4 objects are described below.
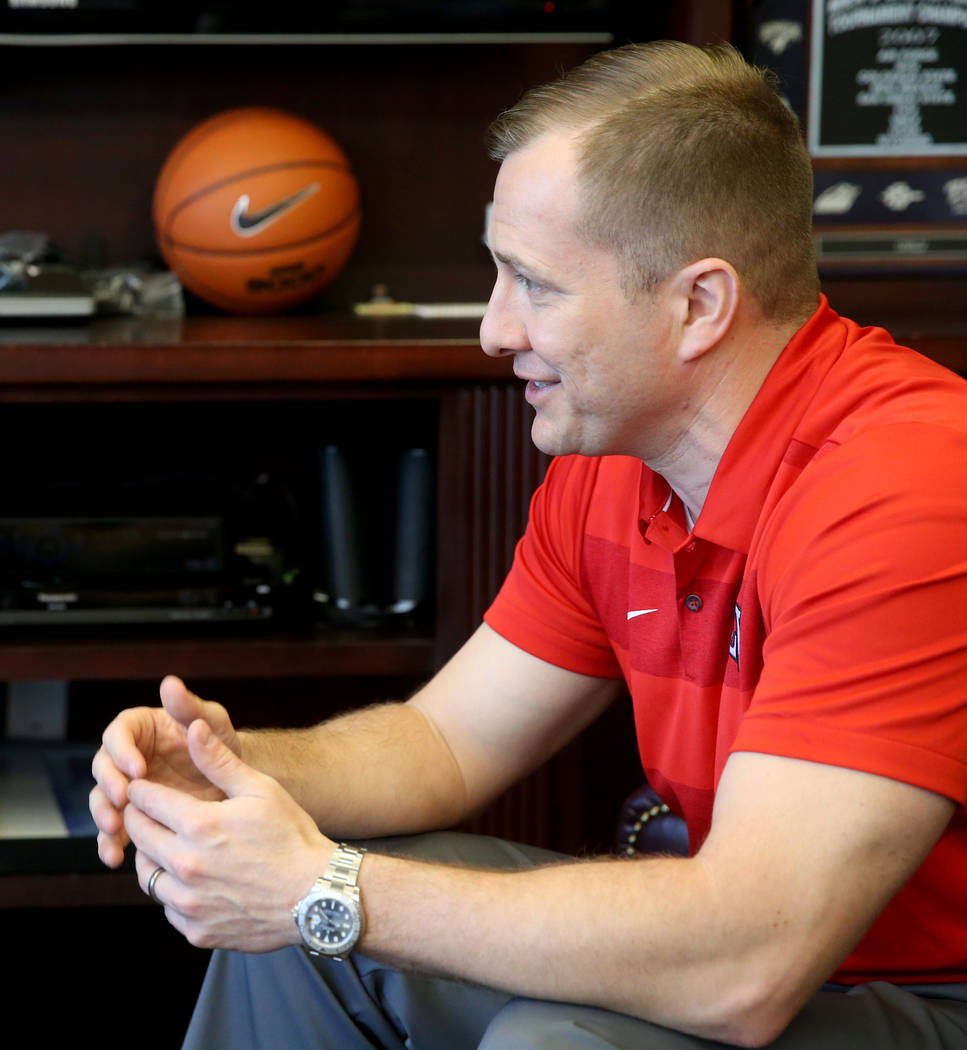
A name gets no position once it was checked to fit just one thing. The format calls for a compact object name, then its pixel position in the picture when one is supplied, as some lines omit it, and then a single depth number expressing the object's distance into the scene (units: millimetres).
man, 2041
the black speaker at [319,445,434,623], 2815
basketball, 2831
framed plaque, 2886
